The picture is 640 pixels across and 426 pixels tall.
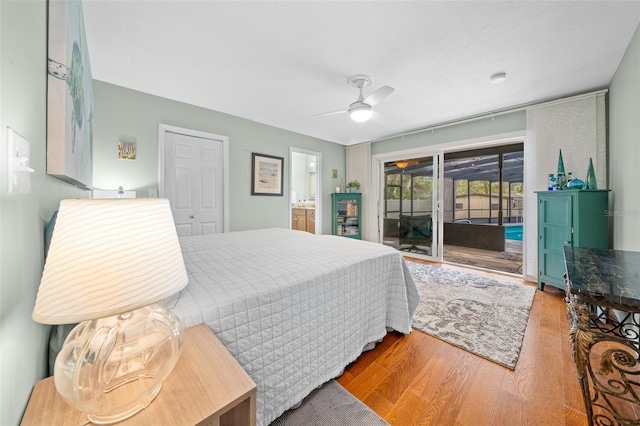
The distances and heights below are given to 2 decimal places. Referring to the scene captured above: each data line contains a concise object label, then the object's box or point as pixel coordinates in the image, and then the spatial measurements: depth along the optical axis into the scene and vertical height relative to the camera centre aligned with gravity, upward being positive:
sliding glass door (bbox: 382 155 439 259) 4.48 +0.16
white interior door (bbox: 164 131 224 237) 3.23 +0.42
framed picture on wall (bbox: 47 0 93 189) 0.79 +0.43
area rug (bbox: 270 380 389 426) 1.27 -1.09
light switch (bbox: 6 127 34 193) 0.49 +0.10
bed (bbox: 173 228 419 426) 1.11 -0.51
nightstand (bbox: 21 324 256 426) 0.58 -0.49
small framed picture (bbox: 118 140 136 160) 2.85 +0.73
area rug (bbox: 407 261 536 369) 1.91 -0.99
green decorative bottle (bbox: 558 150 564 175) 2.83 +0.58
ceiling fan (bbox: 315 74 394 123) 2.49 +1.18
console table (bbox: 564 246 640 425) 0.93 -0.36
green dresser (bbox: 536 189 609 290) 2.51 -0.12
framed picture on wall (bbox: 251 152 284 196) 4.02 +0.65
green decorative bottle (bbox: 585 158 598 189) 2.62 +0.39
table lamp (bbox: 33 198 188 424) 0.49 -0.18
